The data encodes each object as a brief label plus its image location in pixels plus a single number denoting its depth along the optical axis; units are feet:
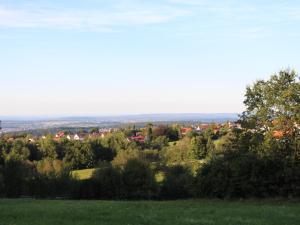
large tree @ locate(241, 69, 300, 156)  102.63
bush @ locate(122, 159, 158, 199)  223.30
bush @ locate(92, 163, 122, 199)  224.12
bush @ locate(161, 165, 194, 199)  233.96
